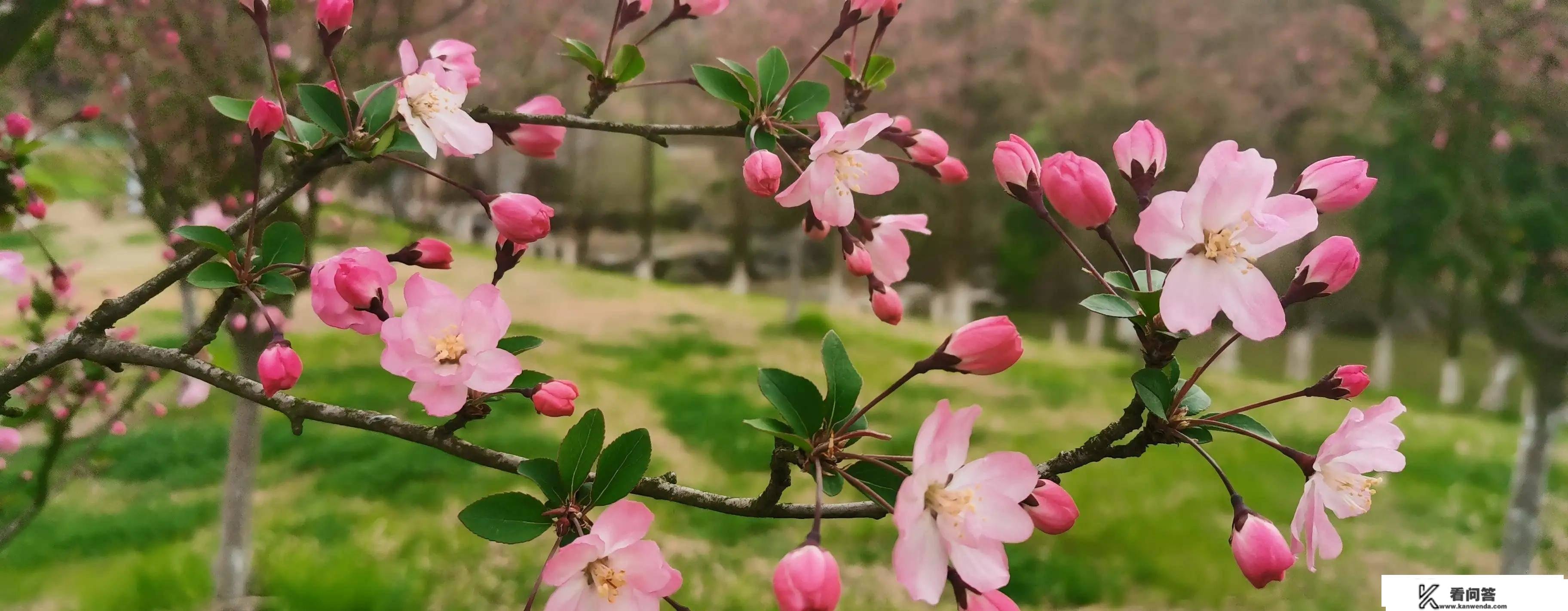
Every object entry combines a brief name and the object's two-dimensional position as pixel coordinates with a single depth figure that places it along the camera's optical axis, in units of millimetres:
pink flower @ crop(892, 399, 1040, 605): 254
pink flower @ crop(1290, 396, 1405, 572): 299
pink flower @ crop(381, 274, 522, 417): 287
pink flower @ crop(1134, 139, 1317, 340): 266
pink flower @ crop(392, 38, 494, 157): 345
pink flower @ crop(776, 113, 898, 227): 325
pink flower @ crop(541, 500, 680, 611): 271
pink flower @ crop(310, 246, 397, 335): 301
